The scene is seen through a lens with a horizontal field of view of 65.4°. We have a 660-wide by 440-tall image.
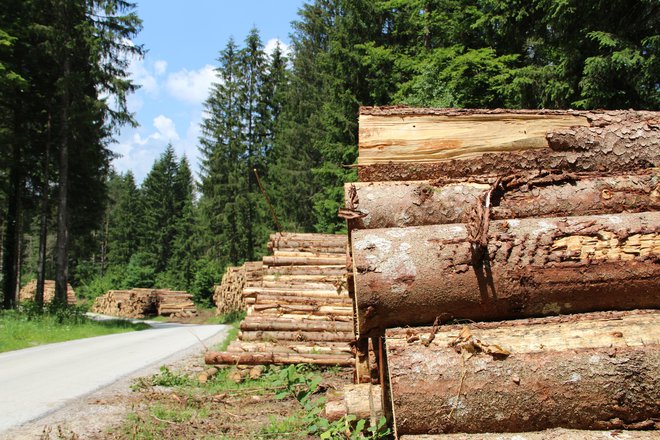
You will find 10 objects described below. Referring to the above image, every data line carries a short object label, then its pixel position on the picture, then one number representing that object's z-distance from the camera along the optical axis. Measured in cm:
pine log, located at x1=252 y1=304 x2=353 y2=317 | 952
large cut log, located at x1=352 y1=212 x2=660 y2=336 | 354
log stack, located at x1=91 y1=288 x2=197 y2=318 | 3353
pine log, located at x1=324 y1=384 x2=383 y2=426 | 457
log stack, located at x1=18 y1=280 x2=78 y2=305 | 3494
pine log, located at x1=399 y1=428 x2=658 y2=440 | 303
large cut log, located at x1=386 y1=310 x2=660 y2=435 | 310
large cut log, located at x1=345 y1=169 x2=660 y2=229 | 406
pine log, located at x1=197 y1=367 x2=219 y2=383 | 754
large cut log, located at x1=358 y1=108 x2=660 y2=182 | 446
